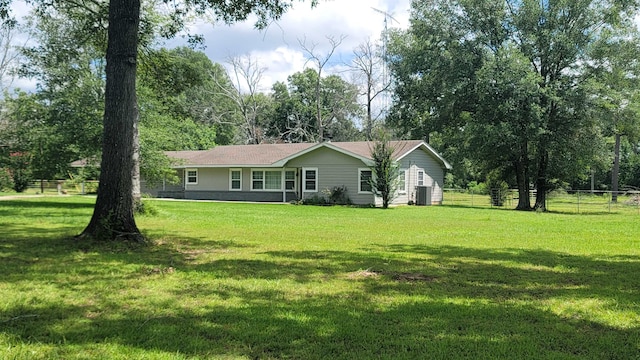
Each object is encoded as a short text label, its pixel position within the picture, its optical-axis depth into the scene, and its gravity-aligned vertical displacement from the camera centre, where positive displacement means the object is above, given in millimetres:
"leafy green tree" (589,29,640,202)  25219 +5580
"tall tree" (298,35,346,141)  44062 +7482
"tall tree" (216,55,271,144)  49750 +8566
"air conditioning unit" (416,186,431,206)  27947 -413
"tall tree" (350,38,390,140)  43656 +9236
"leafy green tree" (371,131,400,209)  23578 +897
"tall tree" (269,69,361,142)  50719 +8791
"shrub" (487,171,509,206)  30547 -87
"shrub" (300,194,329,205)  26375 -666
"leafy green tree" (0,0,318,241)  9023 +1099
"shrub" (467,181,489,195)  47150 +42
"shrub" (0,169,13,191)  32744 +779
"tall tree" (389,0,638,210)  26234 +7148
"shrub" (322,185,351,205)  26438 -409
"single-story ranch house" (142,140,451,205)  26703 +969
